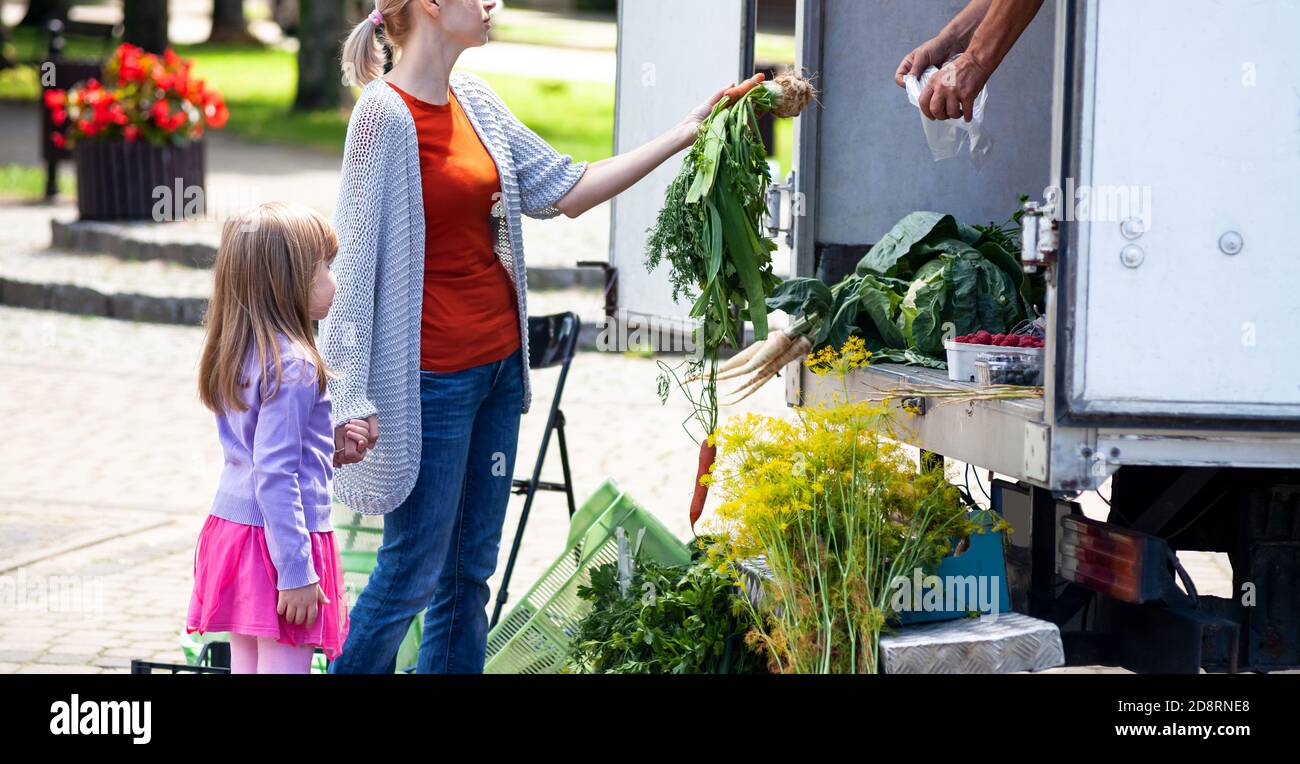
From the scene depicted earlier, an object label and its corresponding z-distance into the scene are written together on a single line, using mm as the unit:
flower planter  14281
